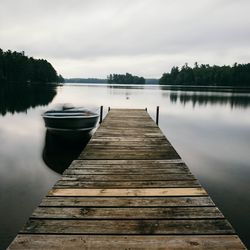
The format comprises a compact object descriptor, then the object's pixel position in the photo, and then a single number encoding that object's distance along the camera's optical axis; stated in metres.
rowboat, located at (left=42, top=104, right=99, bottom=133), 13.06
